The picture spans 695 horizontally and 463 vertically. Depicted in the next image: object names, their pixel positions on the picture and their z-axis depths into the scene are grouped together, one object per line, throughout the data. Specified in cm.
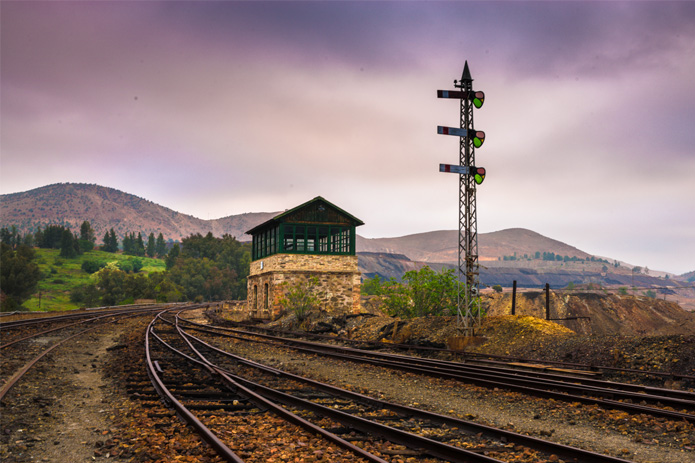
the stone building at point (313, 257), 3291
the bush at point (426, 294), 2780
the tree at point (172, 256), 15600
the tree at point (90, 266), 17625
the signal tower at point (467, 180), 1970
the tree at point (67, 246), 19312
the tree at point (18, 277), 9964
